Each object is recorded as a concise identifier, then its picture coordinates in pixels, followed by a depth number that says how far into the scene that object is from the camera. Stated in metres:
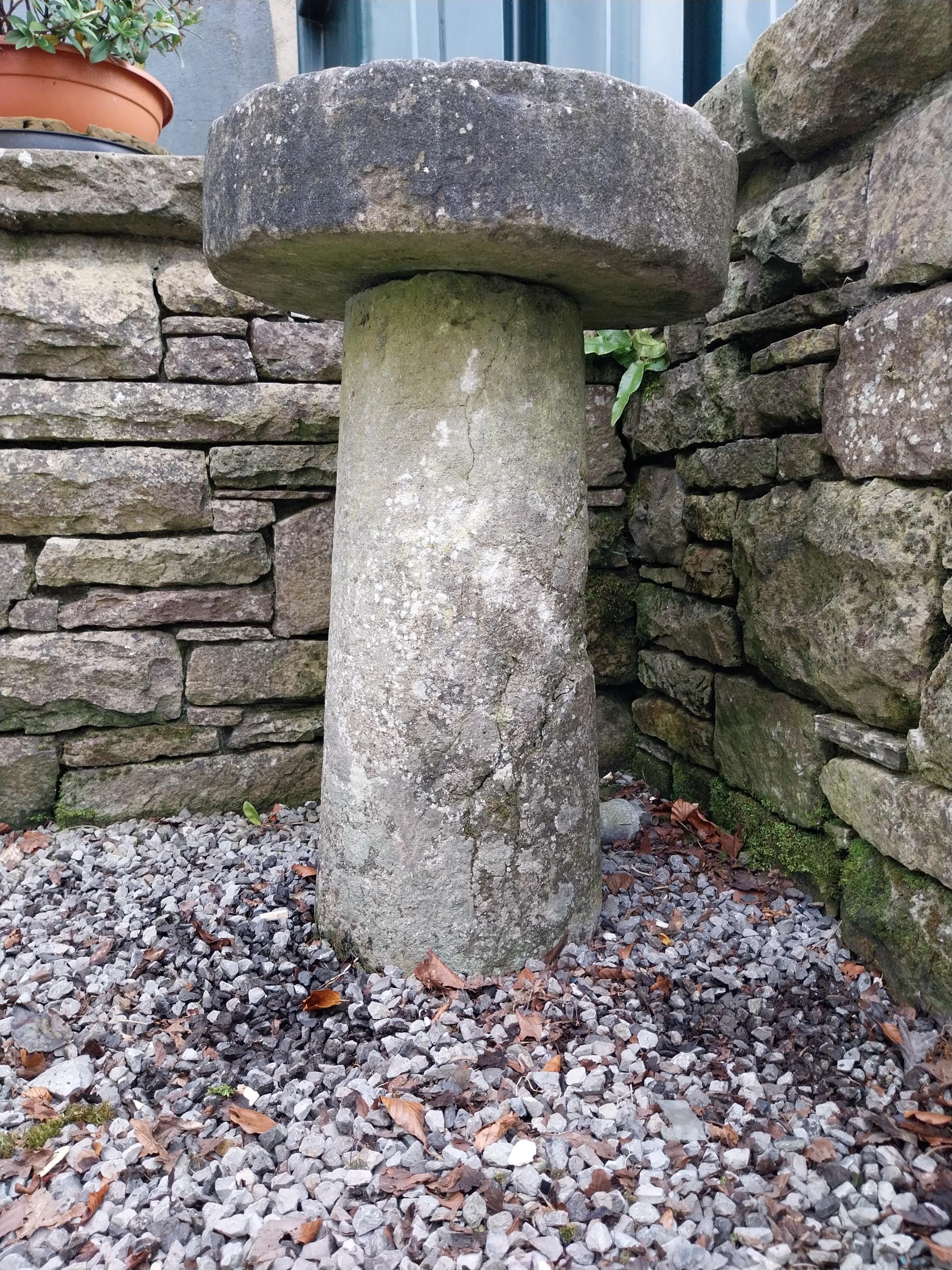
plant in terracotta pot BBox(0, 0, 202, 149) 2.59
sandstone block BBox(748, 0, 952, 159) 1.69
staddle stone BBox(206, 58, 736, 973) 1.55
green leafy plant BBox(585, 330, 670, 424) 2.82
